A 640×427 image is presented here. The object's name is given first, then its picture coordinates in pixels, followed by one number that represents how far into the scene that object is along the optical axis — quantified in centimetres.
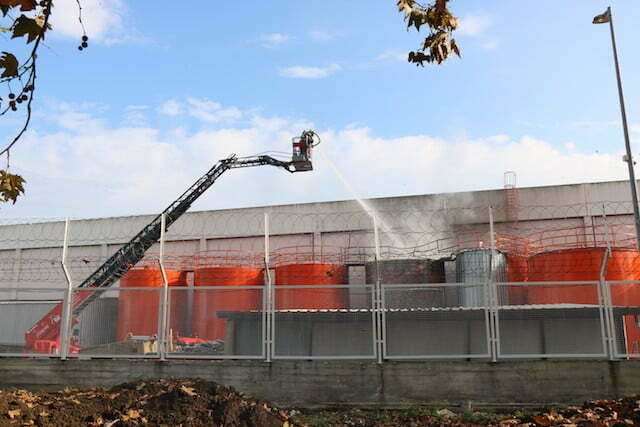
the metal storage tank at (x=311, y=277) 1368
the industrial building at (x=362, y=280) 1277
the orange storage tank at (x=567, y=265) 1922
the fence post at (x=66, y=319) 1284
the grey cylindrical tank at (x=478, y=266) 2112
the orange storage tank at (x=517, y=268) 2137
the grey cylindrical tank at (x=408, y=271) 2241
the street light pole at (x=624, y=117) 1584
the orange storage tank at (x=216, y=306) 1283
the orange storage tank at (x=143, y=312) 1301
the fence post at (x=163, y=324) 1252
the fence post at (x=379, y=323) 1190
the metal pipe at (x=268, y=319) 1216
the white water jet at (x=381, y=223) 2983
